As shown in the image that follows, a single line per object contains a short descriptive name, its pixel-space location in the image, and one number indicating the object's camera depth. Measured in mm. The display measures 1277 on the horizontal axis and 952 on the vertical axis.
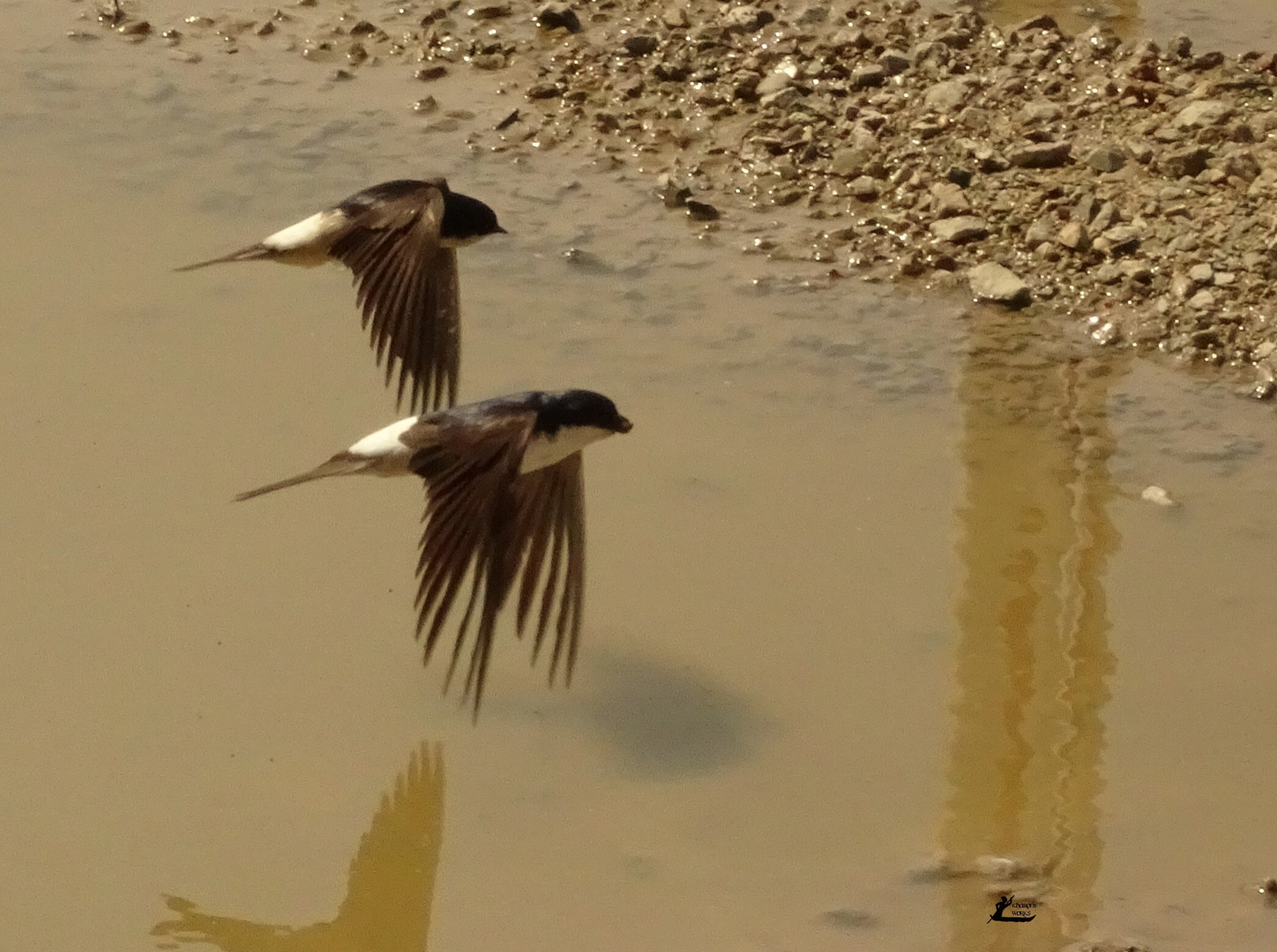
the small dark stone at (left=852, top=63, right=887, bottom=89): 9937
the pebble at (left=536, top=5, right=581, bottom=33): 10633
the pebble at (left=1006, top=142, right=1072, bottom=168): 9180
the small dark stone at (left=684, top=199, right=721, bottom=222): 9031
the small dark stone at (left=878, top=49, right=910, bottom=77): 10016
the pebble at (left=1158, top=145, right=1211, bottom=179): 9016
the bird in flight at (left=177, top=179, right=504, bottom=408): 6914
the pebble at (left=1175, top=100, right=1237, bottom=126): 9266
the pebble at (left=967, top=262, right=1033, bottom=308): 8406
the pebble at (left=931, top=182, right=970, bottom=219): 8937
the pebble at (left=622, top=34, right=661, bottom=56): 10344
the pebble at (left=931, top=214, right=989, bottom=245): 8773
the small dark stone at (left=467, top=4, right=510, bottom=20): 10805
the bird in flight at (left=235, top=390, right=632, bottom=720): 5172
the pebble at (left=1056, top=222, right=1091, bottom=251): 8664
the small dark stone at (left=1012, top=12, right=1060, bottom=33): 10281
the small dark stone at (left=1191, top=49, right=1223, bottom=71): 9898
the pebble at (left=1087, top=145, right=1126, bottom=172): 9109
